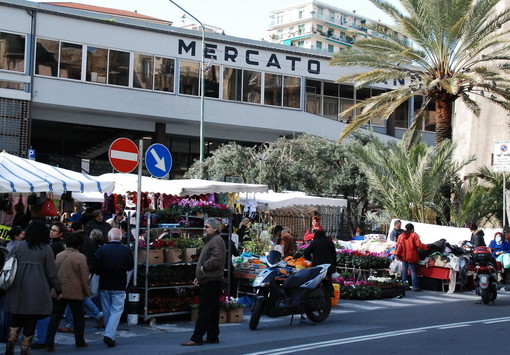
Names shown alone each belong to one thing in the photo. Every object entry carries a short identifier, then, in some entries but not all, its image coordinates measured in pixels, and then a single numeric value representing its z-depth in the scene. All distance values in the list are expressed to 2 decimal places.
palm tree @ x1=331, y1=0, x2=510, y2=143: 22.12
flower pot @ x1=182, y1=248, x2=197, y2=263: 12.65
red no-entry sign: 11.40
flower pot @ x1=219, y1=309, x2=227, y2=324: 12.51
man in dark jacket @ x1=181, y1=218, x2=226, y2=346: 10.16
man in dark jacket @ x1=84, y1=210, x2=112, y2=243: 13.27
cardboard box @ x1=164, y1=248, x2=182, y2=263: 12.40
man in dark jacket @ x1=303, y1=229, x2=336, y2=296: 13.52
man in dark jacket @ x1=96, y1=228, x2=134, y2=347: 10.21
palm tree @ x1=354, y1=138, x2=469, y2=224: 22.22
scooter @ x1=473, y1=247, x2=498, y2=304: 15.02
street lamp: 28.03
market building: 33.47
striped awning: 12.44
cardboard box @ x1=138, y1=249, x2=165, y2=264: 12.13
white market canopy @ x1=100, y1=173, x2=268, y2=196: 15.74
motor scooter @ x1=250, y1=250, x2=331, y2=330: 11.79
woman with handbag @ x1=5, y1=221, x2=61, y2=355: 8.66
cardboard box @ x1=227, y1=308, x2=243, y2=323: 12.63
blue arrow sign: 12.27
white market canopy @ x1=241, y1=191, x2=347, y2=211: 22.75
